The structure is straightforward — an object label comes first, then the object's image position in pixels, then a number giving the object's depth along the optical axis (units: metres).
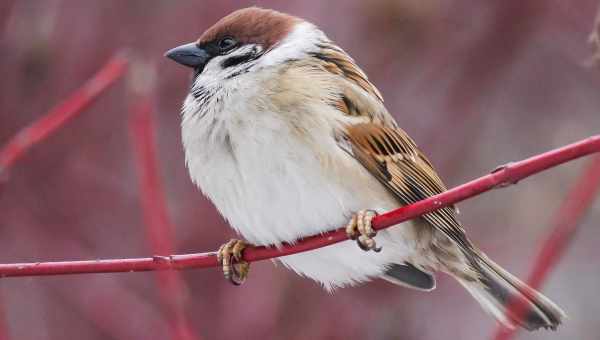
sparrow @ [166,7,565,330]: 2.07
